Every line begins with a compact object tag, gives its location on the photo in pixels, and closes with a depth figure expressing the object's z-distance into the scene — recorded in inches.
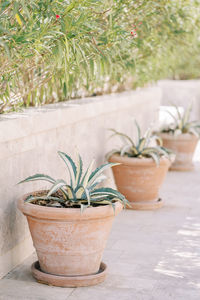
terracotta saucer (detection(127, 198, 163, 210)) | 227.6
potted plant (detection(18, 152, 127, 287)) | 142.2
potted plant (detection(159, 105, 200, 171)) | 303.7
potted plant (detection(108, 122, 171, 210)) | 224.7
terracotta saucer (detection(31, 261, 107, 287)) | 145.8
